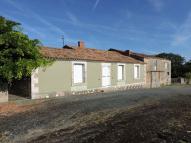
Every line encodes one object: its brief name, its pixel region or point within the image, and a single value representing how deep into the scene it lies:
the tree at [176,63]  26.82
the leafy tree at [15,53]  7.44
